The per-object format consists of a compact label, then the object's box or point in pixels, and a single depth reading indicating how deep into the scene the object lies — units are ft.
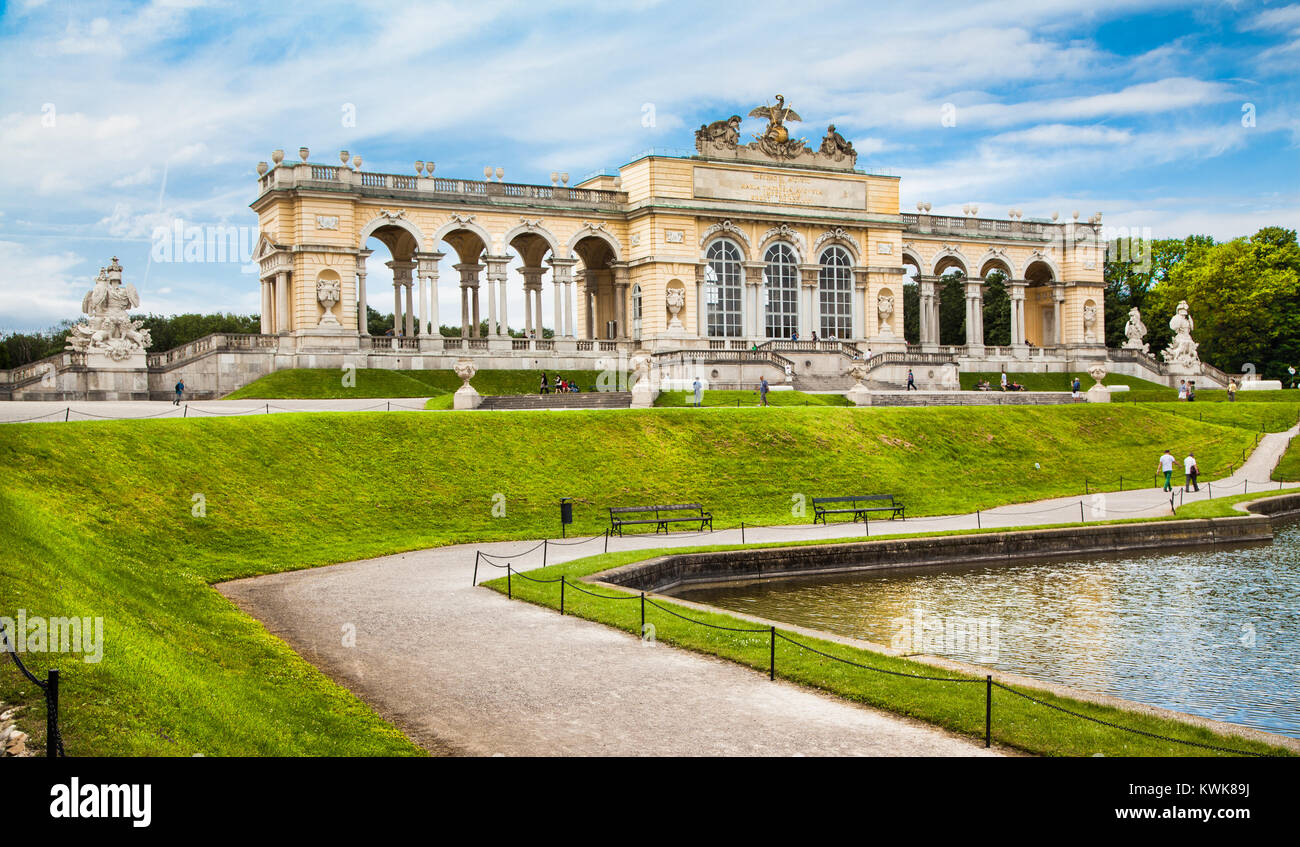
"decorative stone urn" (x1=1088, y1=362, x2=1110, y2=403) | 181.41
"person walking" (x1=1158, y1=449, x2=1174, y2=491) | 123.03
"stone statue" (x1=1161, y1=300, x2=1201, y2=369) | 236.43
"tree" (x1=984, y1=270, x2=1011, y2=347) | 312.29
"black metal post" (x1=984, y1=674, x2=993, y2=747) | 39.09
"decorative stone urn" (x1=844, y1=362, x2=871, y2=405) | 167.73
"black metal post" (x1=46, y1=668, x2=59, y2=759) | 30.83
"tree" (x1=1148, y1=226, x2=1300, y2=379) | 279.08
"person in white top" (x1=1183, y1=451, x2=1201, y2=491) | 126.21
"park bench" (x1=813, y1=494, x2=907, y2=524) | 109.09
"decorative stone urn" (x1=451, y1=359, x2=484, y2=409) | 141.28
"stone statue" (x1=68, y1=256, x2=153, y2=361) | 155.74
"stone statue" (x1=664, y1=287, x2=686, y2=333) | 217.36
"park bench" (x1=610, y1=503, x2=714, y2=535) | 101.60
